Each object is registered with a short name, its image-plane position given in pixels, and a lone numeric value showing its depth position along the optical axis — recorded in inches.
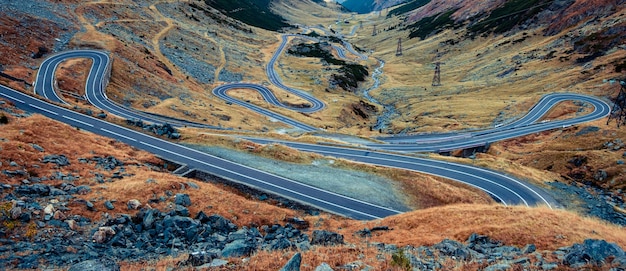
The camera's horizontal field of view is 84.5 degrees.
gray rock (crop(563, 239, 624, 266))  447.8
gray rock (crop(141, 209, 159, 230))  757.3
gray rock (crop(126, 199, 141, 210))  814.5
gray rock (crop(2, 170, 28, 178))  807.1
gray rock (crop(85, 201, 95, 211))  767.7
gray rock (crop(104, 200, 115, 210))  789.5
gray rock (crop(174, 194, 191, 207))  885.2
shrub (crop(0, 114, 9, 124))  1130.7
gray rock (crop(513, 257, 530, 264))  491.2
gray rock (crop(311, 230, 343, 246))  700.0
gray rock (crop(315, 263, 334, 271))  436.5
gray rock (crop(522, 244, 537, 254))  576.2
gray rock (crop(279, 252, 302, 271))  441.7
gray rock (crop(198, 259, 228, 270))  487.1
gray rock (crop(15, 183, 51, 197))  760.3
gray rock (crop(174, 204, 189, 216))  838.5
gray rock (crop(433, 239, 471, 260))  572.7
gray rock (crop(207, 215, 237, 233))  809.5
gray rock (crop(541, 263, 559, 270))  450.6
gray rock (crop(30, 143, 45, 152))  997.2
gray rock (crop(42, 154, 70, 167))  951.5
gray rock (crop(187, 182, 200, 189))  1012.8
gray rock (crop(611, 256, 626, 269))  419.7
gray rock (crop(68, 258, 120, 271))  456.6
